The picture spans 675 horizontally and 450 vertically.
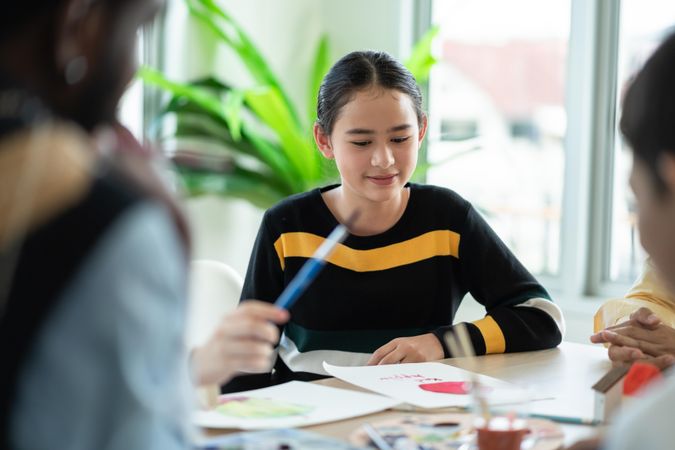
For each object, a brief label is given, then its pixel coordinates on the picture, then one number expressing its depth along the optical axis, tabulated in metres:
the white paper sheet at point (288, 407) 1.33
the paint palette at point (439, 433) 1.24
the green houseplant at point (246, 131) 3.23
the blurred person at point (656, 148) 0.93
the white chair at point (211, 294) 2.20
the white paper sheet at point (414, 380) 1.46
